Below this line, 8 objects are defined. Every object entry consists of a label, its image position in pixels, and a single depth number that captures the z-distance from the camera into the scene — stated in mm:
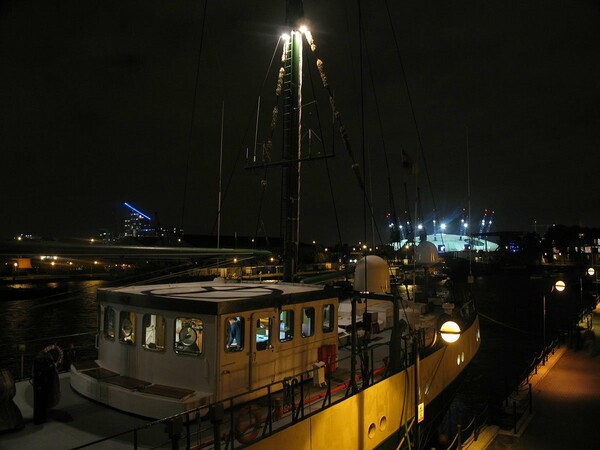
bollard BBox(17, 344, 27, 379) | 10932
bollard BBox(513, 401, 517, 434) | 13109
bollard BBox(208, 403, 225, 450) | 6375
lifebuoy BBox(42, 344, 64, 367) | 9505
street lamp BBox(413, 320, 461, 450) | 9164
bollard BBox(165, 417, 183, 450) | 5902
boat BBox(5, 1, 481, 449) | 8383
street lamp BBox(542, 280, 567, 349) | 25484
